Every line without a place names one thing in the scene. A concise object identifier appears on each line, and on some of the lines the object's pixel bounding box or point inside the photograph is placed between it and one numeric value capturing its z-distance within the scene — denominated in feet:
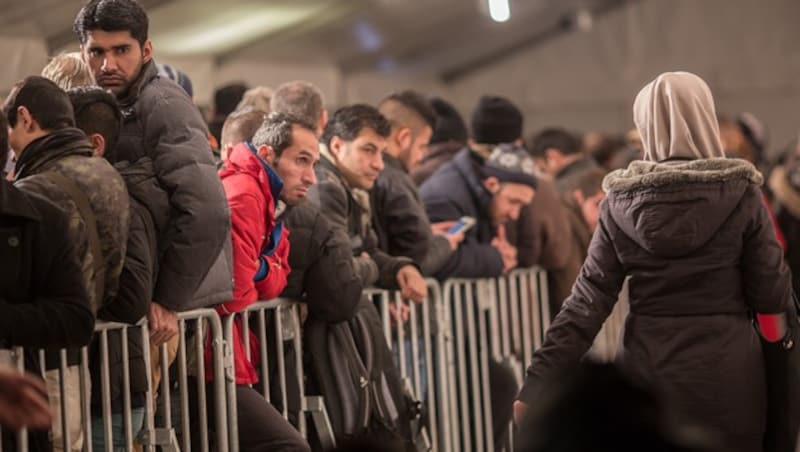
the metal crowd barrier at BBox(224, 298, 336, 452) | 30.26
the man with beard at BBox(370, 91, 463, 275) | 35.81
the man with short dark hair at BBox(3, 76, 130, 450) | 24.29
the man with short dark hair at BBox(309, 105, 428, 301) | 33.66
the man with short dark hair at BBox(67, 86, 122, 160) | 26.17
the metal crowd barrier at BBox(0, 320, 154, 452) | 24.64
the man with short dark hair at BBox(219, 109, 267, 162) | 31.66
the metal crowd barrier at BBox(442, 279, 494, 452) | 37.51
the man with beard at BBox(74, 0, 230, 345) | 26.68
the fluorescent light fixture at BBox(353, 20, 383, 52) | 70.56
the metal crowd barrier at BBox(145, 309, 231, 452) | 27.52
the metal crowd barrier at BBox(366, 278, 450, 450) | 35.22
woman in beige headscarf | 27.22
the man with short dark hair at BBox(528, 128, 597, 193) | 51.16
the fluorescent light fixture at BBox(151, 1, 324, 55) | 57.54
